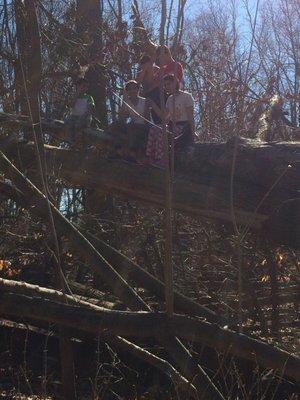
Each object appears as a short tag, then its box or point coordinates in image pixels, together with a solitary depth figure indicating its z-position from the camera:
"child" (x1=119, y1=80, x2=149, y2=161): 6.34
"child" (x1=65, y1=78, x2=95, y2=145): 6.89
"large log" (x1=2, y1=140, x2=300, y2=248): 5.82
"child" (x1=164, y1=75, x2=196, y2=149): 6.38
